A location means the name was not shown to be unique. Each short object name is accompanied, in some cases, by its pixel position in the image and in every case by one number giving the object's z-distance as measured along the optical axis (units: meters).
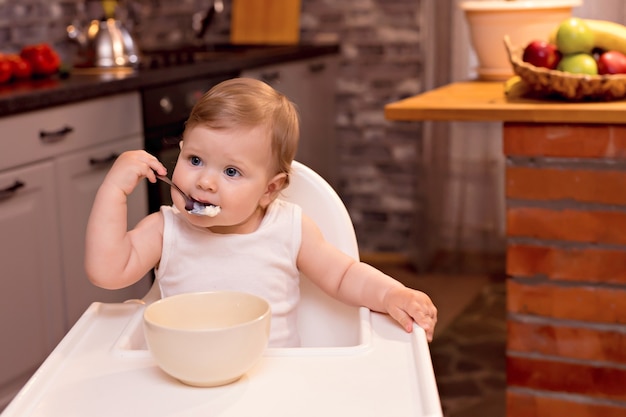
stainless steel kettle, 2.99
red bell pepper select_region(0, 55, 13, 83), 2.55
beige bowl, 0.91
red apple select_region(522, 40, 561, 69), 2.10
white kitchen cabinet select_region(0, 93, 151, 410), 2.24
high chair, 0.92
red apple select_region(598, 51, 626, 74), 2.01
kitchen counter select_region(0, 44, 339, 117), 2.27
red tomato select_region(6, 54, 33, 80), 2.64
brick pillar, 1.96
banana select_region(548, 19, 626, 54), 2.07
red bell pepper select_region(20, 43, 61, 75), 2.73
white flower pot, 2.56
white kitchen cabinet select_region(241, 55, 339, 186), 3.50
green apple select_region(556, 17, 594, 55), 2.05
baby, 1.18
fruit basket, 1.94
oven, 2.79
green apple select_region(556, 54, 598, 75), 2.02
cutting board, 3.89
